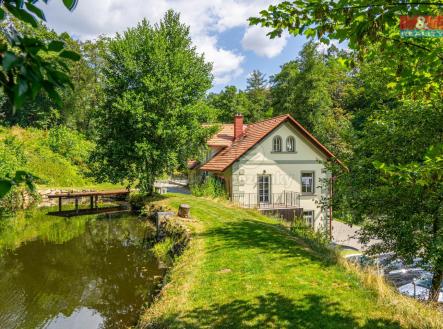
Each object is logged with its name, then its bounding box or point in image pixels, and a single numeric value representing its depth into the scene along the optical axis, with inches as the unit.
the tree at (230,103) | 2090.3
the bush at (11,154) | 683.4
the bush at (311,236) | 371.8
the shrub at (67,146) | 1221.1
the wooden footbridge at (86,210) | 729.6
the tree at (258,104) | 2149.9
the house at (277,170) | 865.5
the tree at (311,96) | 1510.8
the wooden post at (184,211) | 537.3
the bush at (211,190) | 832.3
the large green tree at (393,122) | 144.6
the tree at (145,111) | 688.4
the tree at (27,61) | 50.7
